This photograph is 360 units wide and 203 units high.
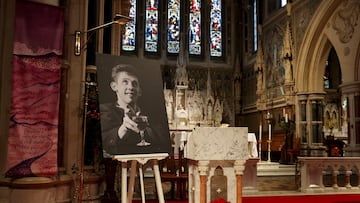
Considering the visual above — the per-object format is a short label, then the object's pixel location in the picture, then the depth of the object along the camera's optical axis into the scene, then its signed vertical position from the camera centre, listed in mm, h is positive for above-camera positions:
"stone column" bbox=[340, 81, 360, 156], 10772 +384
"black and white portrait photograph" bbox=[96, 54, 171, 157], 3787 +227
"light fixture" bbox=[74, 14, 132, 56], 5172 +1175
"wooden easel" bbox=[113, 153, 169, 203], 3734 -424
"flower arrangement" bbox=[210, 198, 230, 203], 4380 -827
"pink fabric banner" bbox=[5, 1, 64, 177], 4707 +465
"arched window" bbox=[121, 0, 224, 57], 18266 +5091
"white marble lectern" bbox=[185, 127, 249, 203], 4387 -338
